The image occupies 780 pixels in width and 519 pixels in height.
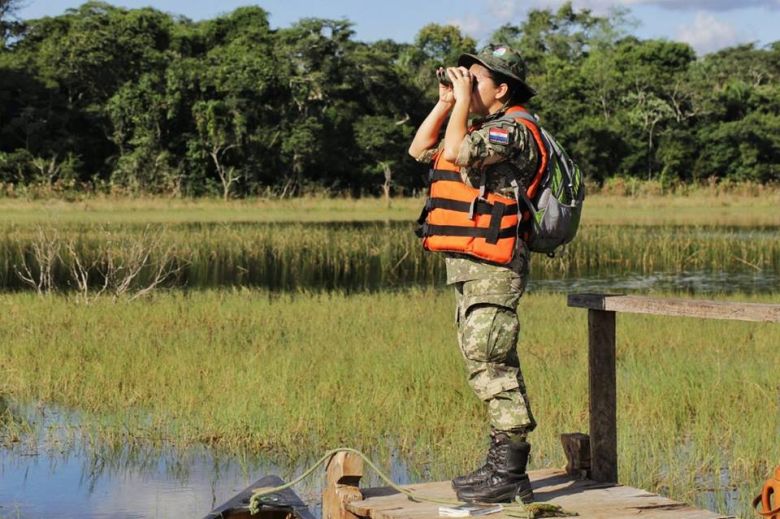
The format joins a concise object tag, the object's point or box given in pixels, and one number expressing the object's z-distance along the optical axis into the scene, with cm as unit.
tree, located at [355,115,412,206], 4878
